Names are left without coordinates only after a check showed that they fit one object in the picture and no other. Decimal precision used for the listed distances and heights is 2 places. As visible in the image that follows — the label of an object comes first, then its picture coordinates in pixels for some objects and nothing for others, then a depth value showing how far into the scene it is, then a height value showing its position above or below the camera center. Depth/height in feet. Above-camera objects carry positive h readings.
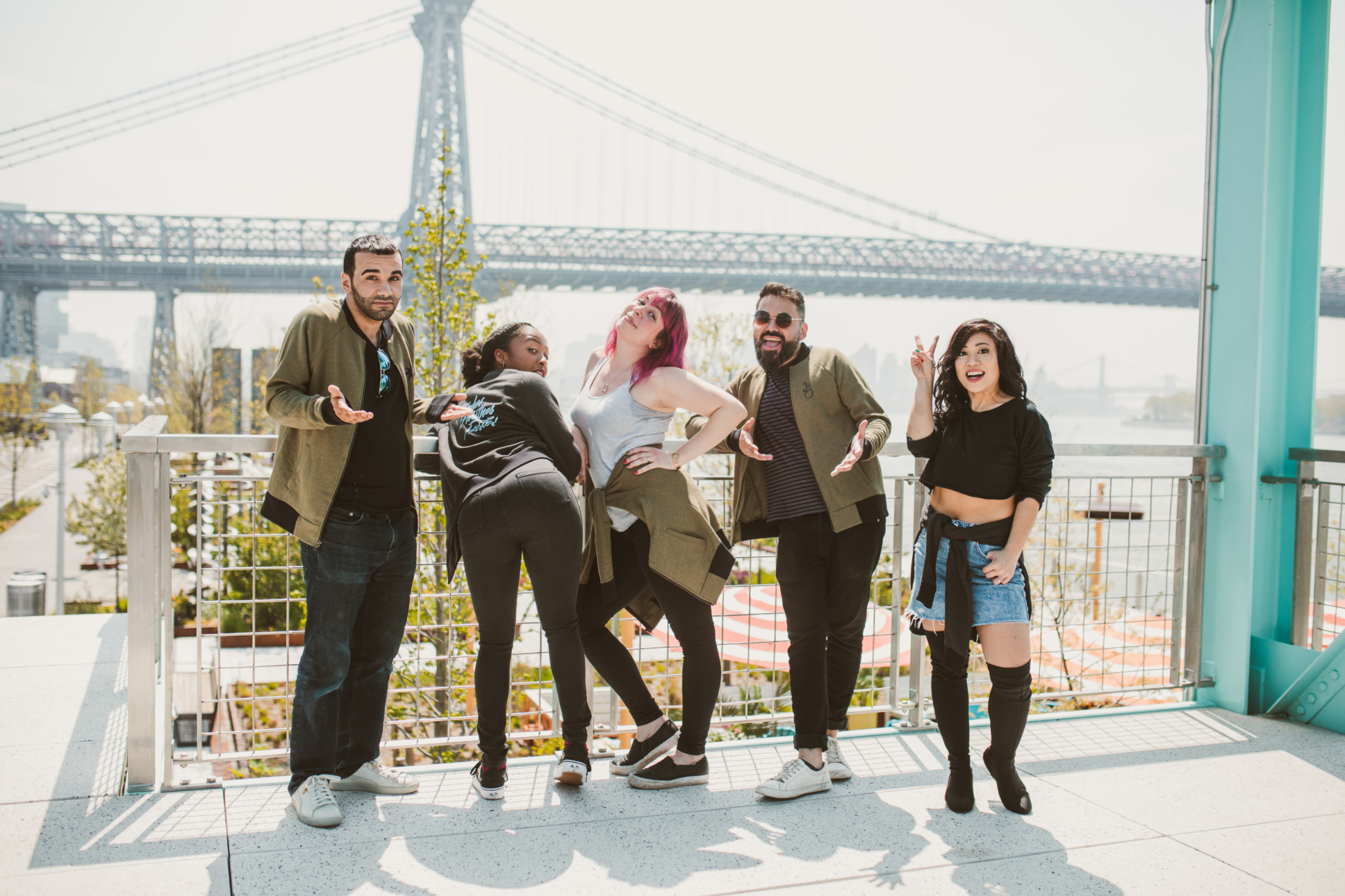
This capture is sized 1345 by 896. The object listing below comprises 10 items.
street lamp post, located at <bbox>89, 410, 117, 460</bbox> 40.98 -0.41
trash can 31.09 -6.83
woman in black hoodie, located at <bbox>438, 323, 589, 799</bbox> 7.01 -0.82
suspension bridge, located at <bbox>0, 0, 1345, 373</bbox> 110.11 +28.21
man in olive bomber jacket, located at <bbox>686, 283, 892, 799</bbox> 7.91 -0.69
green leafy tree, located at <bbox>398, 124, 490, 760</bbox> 15.29 +1.77
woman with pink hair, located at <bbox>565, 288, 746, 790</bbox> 7.52 -0.84
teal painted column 10.32 +1.65
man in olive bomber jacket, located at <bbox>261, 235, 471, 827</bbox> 7.07 -0.51
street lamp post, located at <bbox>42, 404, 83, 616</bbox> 37.32 -1.33
